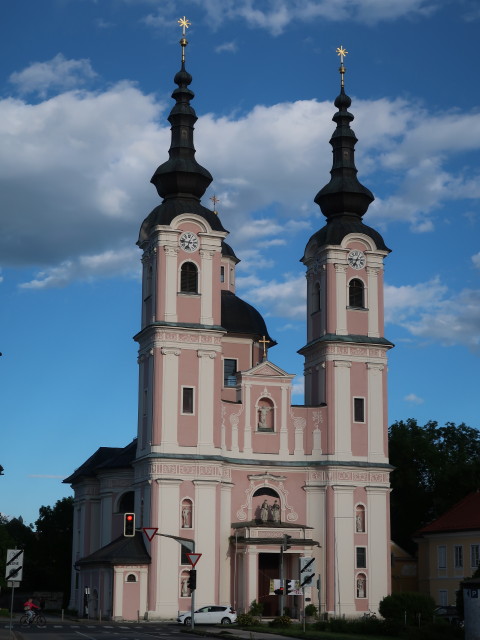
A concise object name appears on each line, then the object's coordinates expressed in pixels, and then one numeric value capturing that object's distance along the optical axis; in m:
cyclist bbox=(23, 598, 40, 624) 53.67
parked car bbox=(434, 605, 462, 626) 57.30
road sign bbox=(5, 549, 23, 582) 32.88
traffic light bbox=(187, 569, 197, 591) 45.15
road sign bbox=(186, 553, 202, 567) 46.03
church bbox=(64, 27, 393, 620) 59.34
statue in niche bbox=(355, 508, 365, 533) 62.28
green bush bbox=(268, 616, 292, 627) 51.22
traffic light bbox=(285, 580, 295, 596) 43.58
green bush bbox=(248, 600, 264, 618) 57.25
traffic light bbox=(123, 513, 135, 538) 40.38
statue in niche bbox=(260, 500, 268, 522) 61.72
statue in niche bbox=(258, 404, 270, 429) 64.31
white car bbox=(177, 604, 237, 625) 54.34
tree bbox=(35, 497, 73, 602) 93.50
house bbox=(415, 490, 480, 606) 66.06
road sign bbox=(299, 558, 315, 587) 41.12
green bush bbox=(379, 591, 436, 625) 49.38
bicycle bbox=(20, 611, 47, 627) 53.66
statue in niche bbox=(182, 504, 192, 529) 59.31
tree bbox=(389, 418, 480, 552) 77.75
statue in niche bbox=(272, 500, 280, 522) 62.00
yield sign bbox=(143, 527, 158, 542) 46.22
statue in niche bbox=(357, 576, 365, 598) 60.97
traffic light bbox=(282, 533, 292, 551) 56.89
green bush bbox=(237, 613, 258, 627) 52.09
